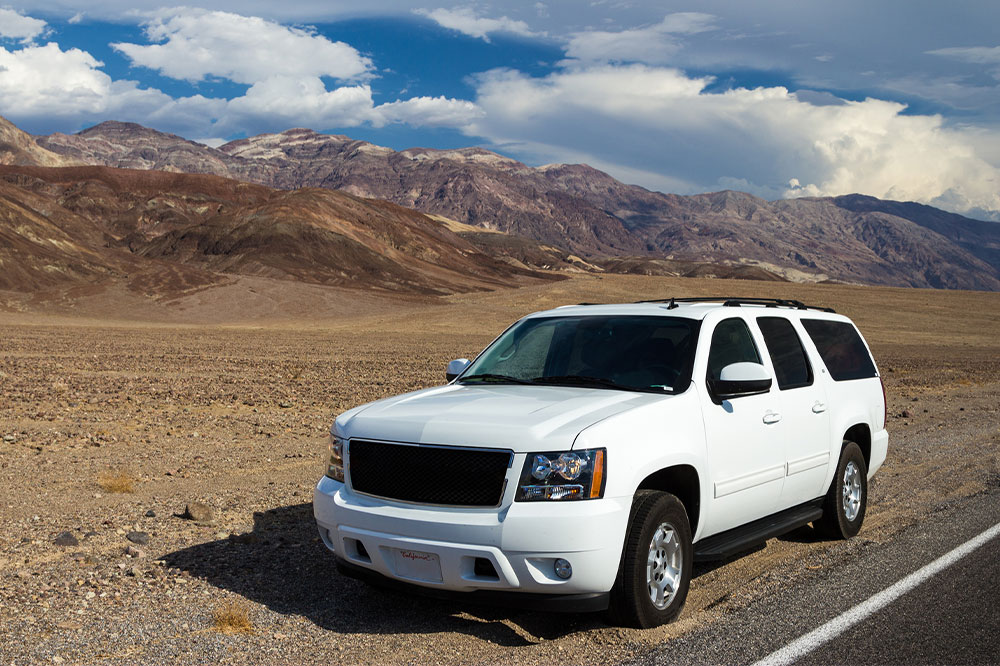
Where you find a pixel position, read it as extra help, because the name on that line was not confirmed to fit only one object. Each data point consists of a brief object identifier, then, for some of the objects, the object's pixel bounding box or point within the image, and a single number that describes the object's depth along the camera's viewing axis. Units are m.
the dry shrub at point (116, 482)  9.02
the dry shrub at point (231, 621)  5.14
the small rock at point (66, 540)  6.83
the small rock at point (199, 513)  7.71
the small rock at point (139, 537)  6.99
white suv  4.81
